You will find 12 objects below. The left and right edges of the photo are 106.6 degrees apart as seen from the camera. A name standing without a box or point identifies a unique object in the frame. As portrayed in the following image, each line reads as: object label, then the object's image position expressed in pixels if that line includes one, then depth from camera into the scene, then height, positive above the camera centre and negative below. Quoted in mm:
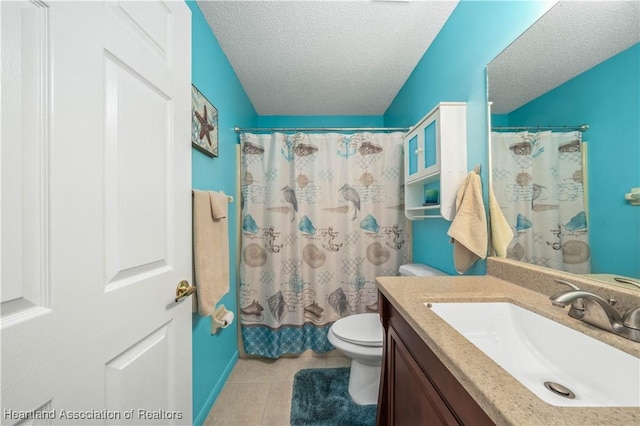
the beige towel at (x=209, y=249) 1115 -176
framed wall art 1204 +494
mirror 637 +254
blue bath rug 1311 -1142
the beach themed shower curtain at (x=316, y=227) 1905 -120
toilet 1322 -756
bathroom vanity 365 -304
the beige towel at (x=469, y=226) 1067 -70
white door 376 +4
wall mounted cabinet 1232 +323
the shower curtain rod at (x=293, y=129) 1911 +678
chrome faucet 552 -259
